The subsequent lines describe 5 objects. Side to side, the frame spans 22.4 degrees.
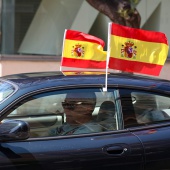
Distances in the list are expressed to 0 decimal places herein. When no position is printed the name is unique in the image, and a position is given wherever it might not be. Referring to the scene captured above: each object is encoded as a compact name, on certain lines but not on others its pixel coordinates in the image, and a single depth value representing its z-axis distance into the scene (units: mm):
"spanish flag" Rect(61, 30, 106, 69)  4797
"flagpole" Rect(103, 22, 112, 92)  4040
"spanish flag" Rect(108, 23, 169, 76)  4332
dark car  3086
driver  3400
